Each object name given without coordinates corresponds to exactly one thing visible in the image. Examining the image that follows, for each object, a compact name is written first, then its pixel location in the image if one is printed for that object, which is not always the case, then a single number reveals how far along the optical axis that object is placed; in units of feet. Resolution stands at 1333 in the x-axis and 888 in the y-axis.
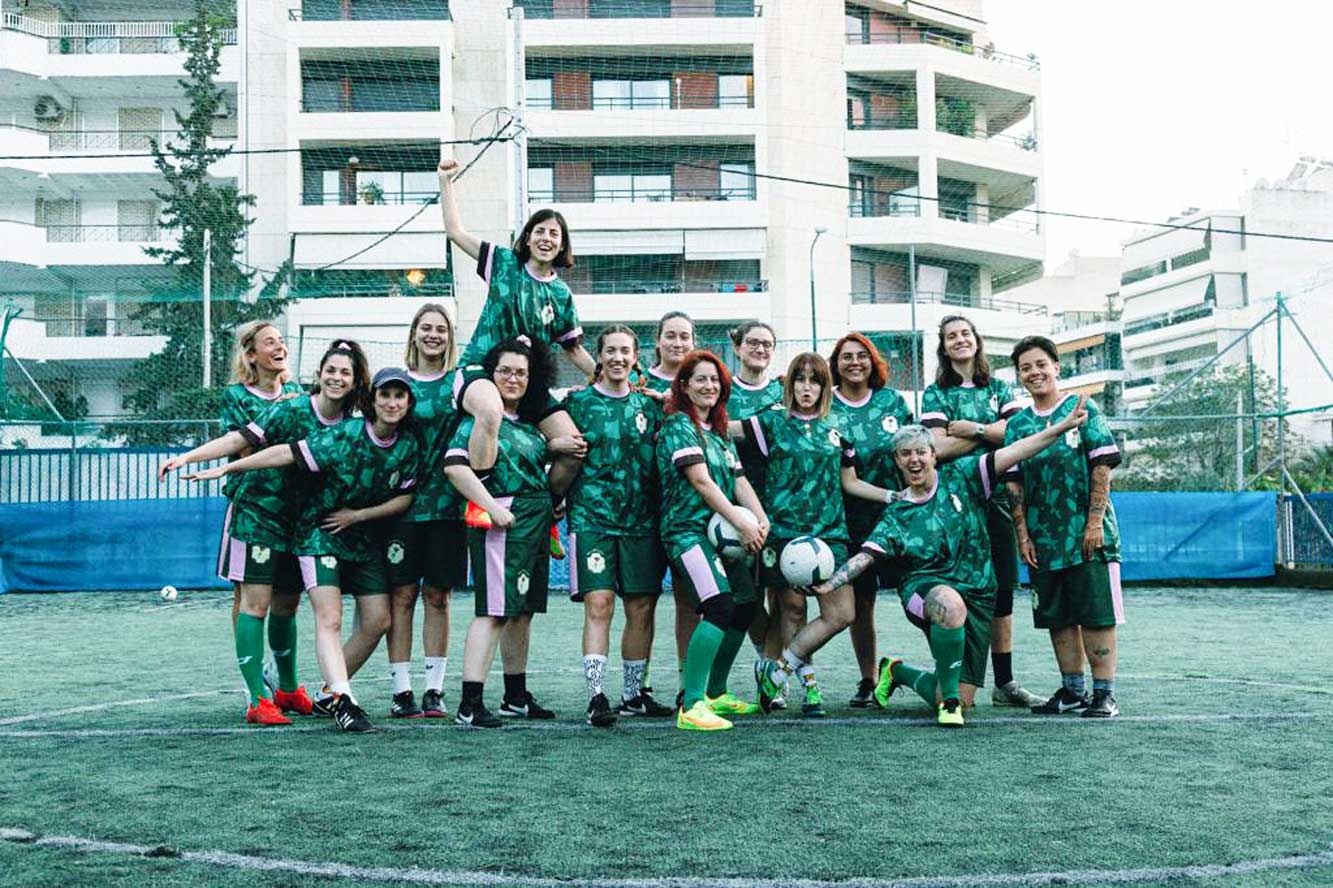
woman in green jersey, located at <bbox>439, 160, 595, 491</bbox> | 20.29
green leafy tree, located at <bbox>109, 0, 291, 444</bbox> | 76.43
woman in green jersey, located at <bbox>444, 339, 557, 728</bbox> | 19.67
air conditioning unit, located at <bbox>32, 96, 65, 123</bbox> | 132.57
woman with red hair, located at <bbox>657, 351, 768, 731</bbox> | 19.24
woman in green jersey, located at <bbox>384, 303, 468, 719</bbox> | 20.81
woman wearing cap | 19.83
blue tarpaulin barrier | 54.85
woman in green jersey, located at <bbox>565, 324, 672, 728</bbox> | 20.06
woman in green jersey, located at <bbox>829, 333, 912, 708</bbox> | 21.85
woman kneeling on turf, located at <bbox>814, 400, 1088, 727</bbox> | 19.95
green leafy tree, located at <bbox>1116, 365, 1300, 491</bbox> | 59.06
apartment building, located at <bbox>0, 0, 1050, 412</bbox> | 113.91
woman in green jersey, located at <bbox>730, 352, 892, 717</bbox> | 20.77
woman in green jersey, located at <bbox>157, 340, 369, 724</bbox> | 20.31
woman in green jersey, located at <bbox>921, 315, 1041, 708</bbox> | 21.90
